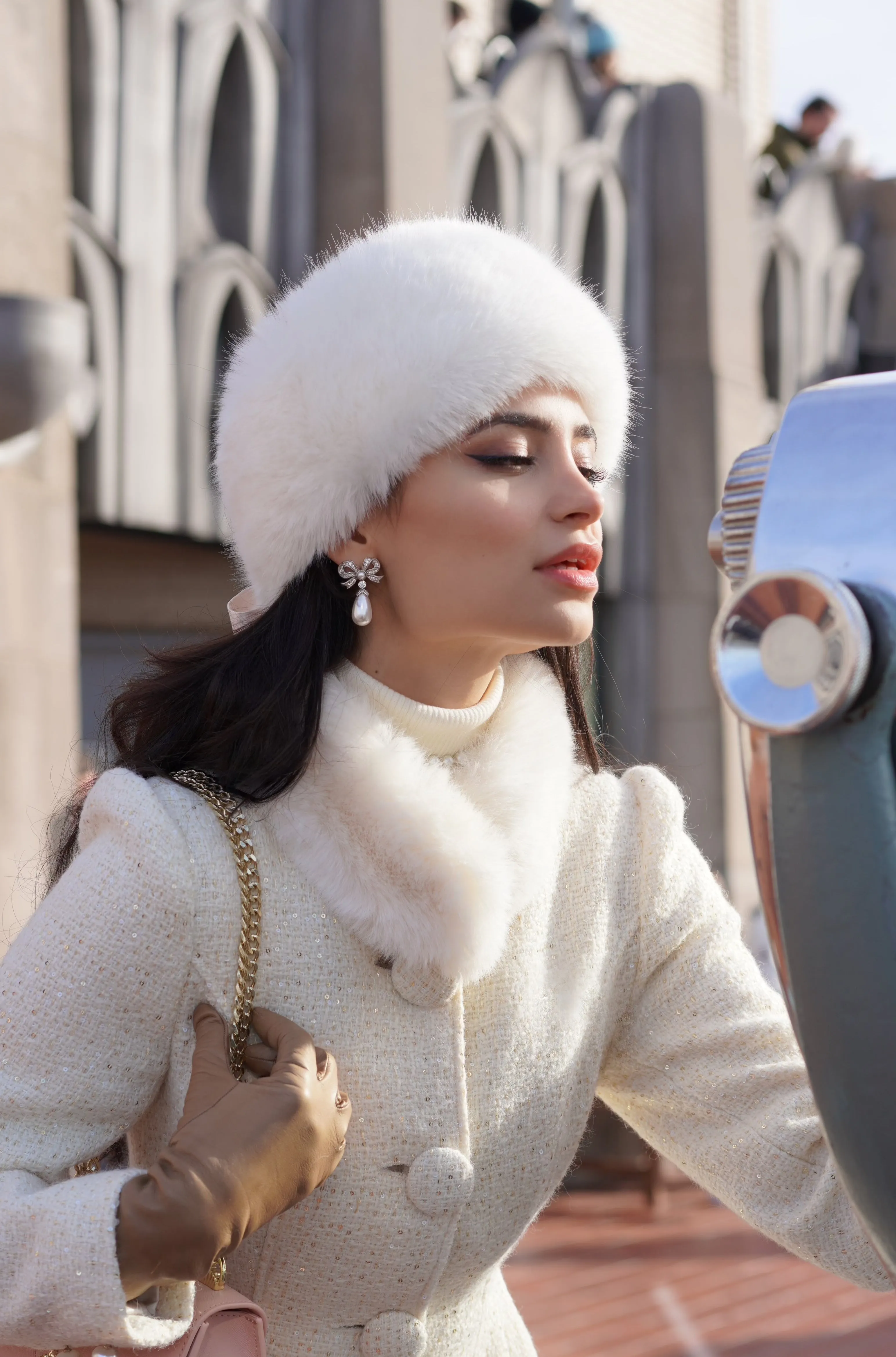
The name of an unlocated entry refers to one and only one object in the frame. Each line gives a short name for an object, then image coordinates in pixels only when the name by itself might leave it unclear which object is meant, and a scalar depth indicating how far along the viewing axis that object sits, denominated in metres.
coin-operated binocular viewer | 0.89
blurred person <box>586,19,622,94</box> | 7.39
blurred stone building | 4.26
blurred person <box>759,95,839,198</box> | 8.48
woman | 1.40
